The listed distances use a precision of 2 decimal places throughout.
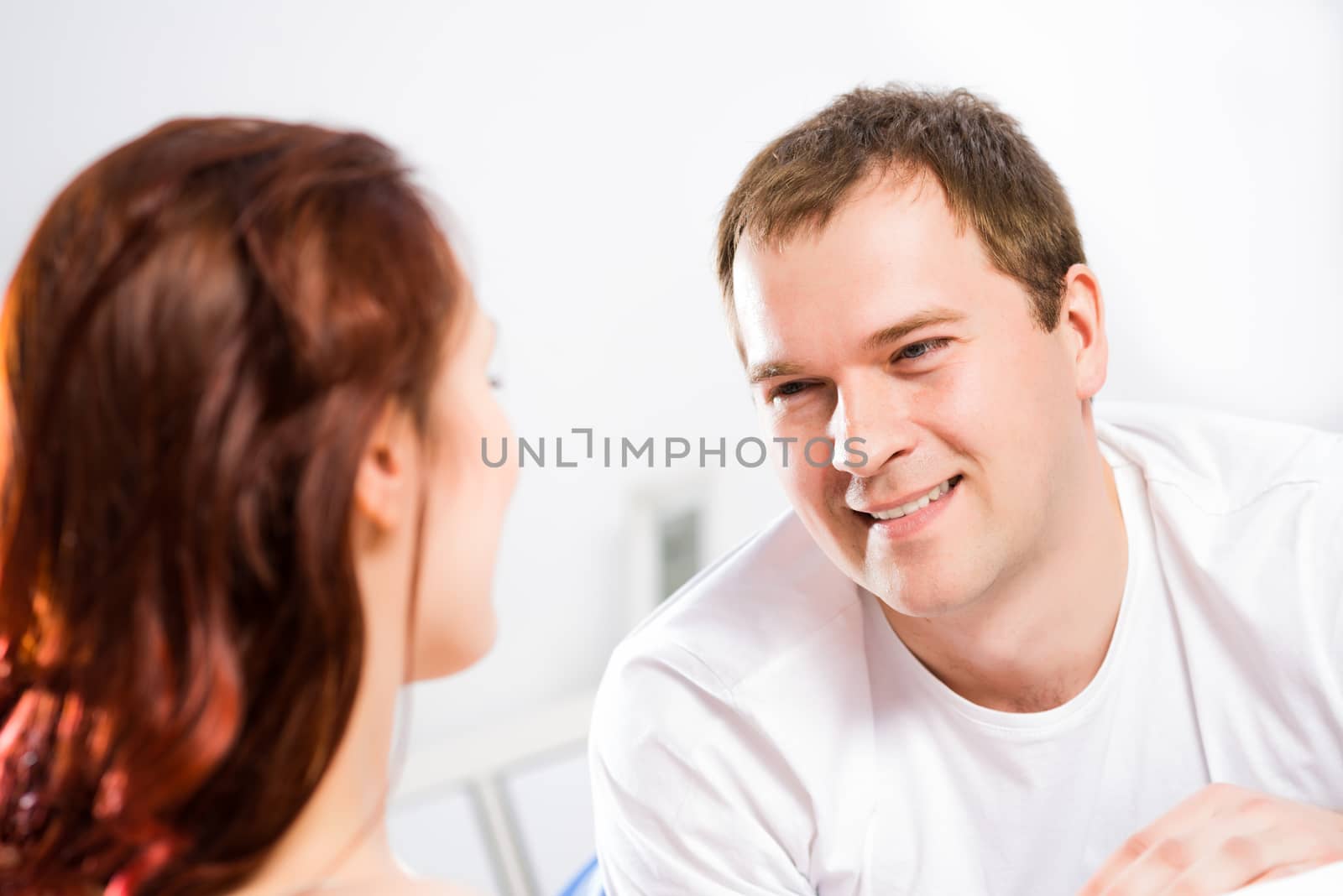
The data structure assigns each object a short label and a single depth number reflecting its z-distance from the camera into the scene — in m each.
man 1.36
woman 0.76
